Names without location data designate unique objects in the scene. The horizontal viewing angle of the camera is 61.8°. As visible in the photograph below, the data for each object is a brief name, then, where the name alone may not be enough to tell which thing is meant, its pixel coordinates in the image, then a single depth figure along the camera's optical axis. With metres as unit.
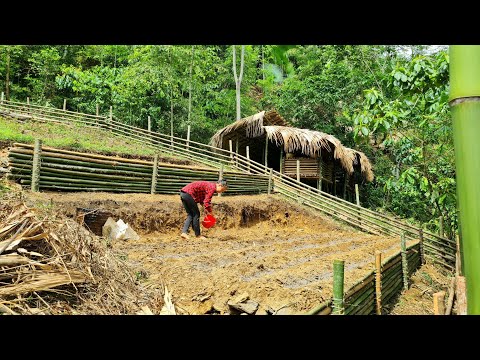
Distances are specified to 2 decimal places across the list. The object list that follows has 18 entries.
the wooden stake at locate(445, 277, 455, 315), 4.59
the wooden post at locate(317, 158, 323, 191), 15.03
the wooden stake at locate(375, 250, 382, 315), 4.66
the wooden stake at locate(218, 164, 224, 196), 11.82
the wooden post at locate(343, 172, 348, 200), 17.47
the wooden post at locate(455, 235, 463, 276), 7.62
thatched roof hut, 14.10
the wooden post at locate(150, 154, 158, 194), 10.03
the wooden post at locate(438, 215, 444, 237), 10.20
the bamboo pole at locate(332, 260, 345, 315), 2.93
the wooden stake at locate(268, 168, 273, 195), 13.32
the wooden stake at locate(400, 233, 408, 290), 7.01
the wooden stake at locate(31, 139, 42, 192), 7.70
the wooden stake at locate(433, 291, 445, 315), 3.95
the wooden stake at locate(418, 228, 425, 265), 9.56
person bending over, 7.04
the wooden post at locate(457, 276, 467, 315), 2.72
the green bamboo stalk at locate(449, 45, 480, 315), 0.89
